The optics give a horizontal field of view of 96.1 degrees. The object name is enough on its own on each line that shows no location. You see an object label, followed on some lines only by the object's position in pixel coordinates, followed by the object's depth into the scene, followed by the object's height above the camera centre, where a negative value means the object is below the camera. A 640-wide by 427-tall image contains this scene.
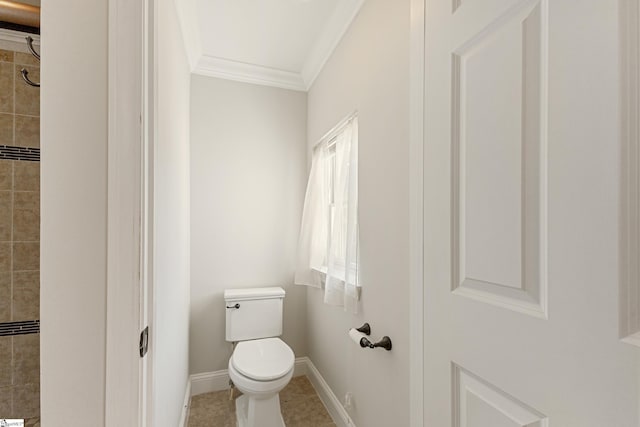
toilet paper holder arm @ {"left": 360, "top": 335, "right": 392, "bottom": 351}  1.20 -0.54
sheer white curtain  1.57 -0.05
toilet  1.60 -0.89
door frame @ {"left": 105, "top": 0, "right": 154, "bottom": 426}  0.63 -0.03
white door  0.43 -0.01
